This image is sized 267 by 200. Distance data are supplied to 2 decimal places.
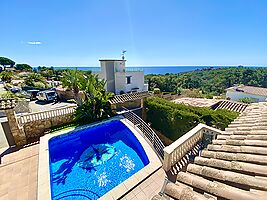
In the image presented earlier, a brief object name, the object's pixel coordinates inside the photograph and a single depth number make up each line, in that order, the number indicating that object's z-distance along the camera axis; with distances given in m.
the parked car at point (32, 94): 24.57
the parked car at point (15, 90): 25.75
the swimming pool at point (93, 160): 8.00
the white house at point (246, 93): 34.45
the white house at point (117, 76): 24.06
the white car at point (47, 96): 22.48
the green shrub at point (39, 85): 32.33
